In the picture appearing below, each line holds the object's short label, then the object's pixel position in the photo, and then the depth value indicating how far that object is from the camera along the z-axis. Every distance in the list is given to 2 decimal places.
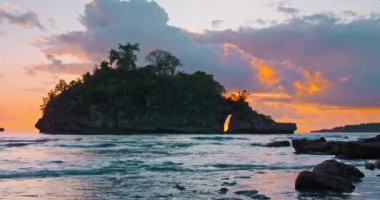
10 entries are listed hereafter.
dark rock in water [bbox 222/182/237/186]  17.94
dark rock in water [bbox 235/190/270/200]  14.59
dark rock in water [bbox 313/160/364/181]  18.88
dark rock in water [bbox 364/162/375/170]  23.98
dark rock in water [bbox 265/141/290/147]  54.31
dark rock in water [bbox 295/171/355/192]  15.89
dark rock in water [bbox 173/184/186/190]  16.79
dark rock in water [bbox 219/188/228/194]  15.85
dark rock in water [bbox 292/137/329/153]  41.19
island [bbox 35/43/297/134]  132.12
